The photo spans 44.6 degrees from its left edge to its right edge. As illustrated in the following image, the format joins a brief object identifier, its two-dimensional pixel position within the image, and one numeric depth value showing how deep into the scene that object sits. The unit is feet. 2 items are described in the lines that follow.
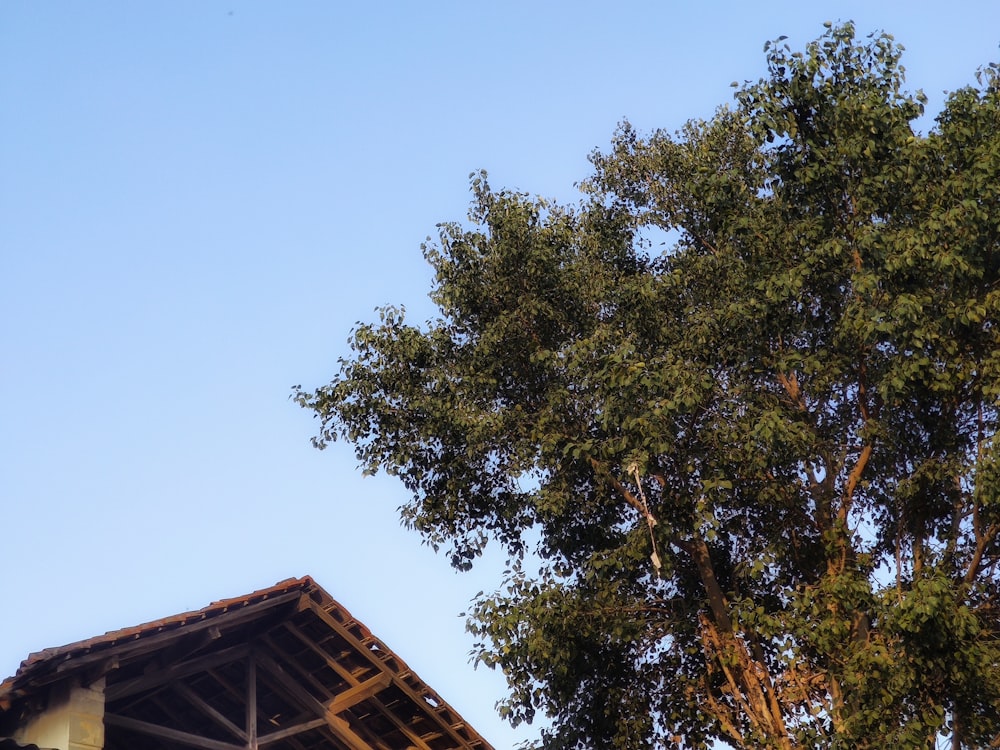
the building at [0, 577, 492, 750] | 46.39
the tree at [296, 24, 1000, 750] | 52.65
